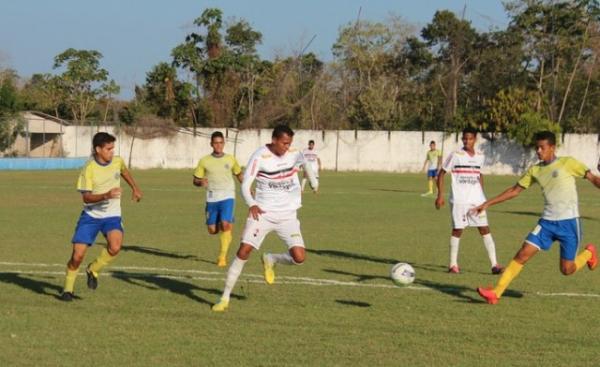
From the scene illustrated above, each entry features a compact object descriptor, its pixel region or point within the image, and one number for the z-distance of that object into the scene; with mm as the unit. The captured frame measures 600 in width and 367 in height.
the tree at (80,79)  75250
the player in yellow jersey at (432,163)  33312
